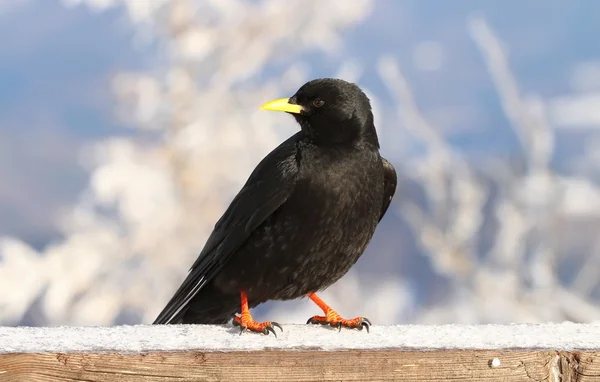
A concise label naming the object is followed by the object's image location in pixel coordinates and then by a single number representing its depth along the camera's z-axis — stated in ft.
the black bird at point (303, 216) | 24.43
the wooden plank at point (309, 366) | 17.17
